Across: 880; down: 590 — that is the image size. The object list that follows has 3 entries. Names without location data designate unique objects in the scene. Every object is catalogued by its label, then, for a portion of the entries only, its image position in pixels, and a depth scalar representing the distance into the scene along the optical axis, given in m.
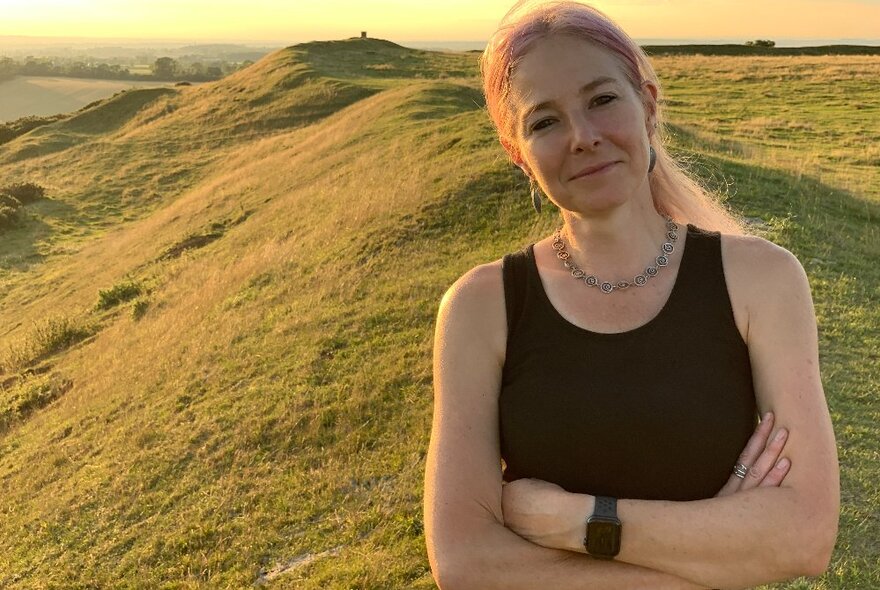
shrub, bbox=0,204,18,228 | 29.35
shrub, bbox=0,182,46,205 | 32.94
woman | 2.28
